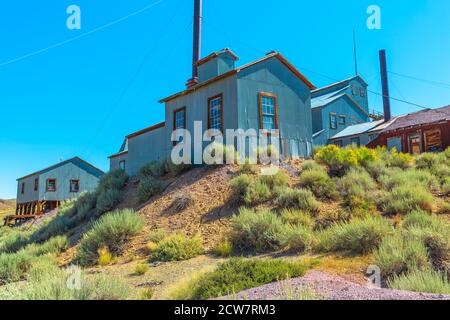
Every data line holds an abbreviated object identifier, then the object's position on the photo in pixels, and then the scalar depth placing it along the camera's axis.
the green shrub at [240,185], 11.88
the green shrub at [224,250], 8.42
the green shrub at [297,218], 9.63
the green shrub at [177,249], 8.61
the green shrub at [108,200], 14.79
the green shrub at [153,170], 16.80
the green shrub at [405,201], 10.27
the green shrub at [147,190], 14.33
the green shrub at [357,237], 7.33
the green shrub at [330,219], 9.56
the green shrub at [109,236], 9.62
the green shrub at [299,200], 10.62
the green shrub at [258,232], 8.58
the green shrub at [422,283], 4.66
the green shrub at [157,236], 10.02
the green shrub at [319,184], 11.80
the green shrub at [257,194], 11.50
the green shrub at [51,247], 11.13
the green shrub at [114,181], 17.31
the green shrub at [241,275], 5.12
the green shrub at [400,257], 5.83
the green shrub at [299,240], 8.12
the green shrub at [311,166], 13.78
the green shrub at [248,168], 13.58
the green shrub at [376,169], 14.15
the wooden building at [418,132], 24.62
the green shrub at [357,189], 10.86
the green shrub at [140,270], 7.43
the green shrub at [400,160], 16.27
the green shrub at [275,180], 12.51
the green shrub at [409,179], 12.51
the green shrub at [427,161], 16.22
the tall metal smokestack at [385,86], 31.50
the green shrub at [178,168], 15.96
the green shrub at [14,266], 8.62
